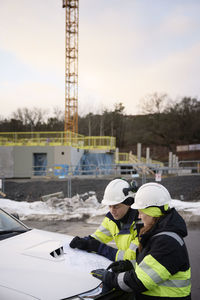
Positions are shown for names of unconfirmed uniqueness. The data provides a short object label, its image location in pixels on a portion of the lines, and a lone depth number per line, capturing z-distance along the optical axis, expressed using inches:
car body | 88.0
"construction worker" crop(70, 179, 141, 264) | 114.2
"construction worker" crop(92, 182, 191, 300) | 79.6
